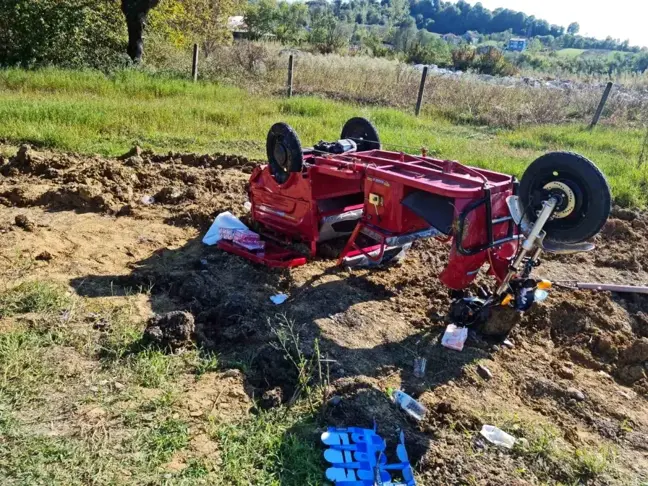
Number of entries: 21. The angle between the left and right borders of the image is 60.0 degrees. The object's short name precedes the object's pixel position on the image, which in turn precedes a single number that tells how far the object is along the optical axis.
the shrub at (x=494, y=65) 33.59
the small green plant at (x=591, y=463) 3.40
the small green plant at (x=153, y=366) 3.91
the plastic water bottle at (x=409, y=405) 3.70
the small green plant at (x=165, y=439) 3.29
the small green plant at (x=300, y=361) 3.91
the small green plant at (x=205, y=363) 4.11
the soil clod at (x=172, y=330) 4.28
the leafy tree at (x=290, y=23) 46.62
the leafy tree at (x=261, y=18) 51.91
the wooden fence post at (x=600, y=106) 15.12
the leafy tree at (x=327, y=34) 36.39
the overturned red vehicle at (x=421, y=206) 3.79
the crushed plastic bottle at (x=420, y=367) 4.20
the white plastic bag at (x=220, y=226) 6.31
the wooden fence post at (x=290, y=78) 15.82
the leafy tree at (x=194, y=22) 22.16
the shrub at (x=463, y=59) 35.09
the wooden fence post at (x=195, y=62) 16.31
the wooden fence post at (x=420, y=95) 15.75
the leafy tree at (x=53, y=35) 16.23
